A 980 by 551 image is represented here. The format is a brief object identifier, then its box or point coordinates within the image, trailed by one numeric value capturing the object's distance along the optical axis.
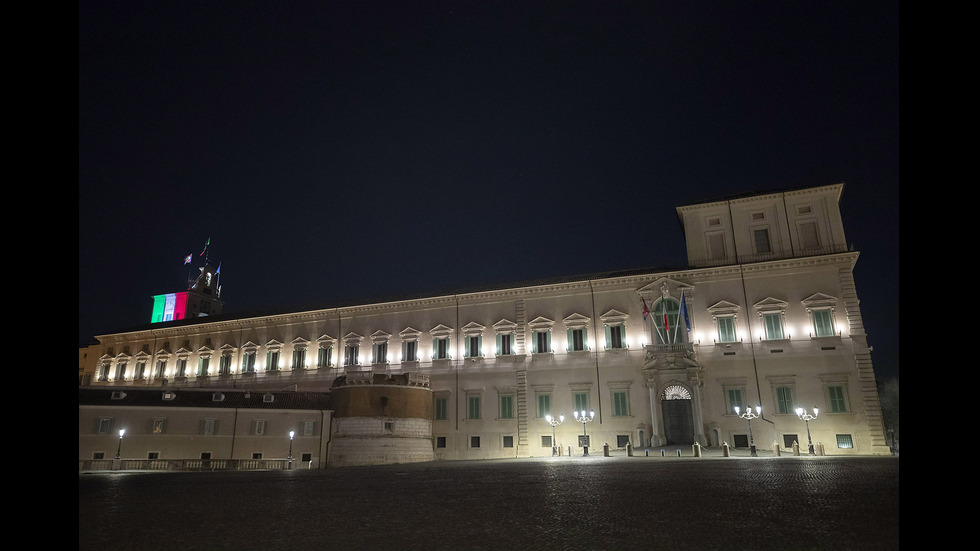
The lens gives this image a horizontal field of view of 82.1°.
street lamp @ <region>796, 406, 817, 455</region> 31.64
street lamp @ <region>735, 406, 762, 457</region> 32.69
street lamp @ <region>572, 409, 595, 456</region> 35.66
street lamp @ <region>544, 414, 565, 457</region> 36.38
